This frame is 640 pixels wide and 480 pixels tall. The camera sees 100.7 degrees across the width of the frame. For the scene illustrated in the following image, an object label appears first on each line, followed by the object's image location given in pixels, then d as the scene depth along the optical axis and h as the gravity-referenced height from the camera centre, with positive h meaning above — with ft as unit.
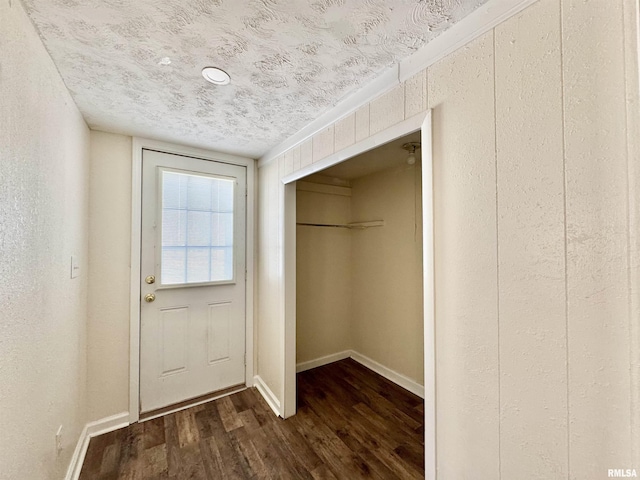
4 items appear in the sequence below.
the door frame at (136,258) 6.87 -0.40
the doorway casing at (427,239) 3.52 +0.05
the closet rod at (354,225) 9.63 +0.69
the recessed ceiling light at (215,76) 4.15 +2.72
